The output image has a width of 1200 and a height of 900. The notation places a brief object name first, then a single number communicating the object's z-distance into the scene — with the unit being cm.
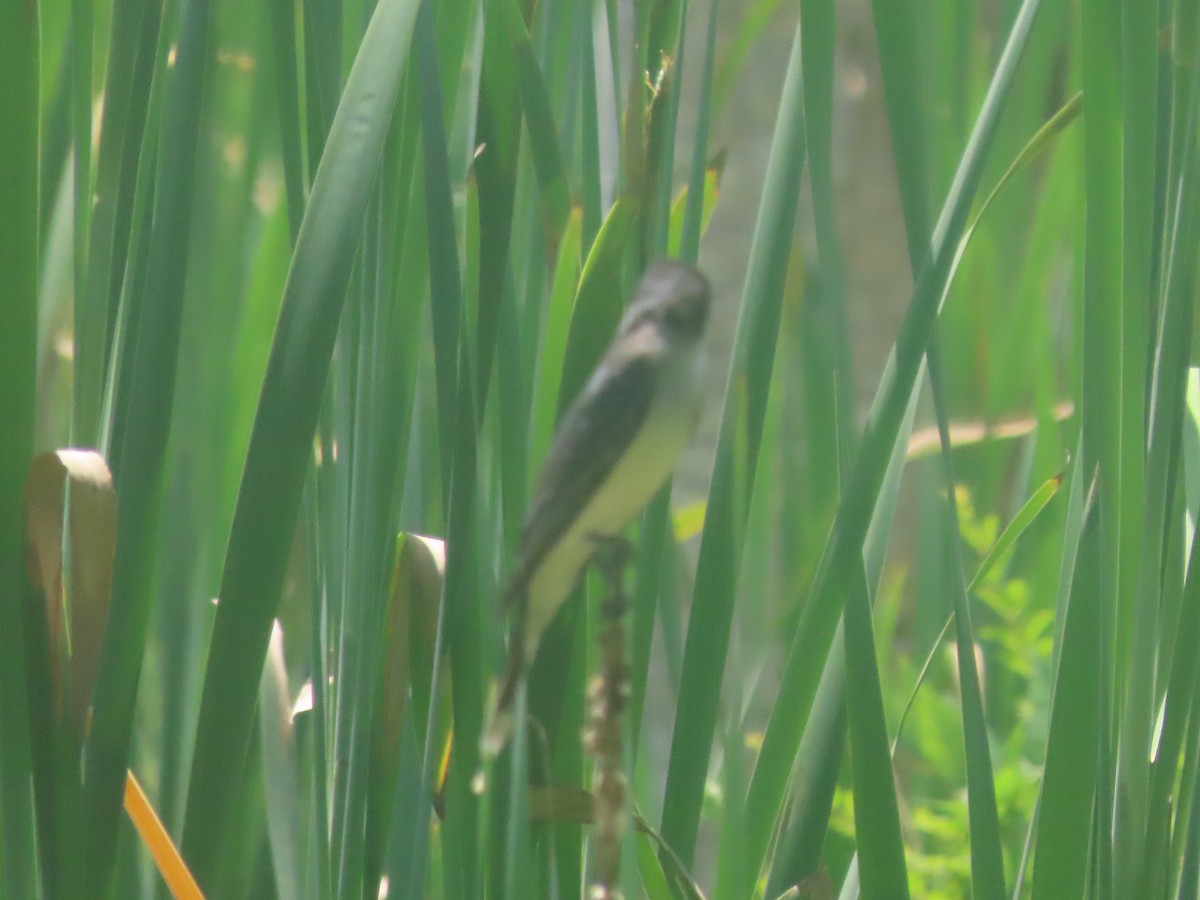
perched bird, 568
